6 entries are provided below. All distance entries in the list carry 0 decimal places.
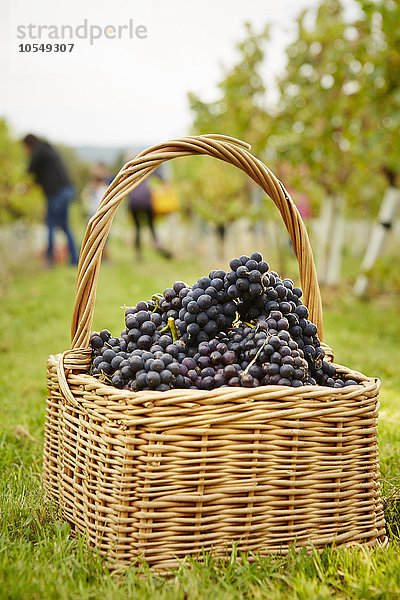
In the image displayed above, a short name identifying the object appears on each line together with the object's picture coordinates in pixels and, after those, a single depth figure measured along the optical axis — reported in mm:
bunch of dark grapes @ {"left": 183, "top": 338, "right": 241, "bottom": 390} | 1475
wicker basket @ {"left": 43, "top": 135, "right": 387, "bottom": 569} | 1348
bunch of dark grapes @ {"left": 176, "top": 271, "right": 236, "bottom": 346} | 1599
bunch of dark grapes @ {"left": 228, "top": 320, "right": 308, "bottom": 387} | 1452
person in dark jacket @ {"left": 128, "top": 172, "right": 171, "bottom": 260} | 14220
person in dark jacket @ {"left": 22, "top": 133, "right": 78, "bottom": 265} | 10562
